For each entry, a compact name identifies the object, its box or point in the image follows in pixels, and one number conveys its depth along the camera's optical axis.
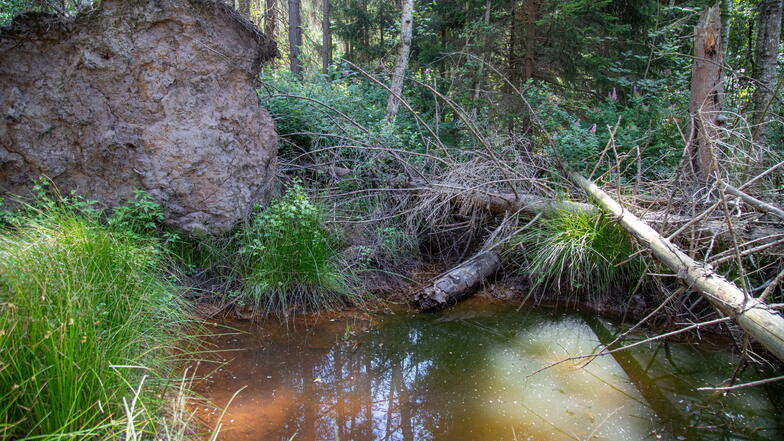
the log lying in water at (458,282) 4.50
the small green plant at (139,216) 3.88
